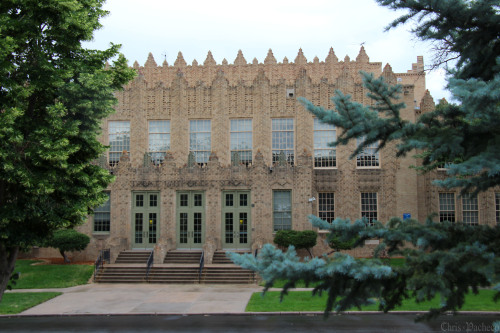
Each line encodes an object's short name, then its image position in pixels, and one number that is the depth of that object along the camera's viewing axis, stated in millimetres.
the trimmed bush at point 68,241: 27547
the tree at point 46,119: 11500
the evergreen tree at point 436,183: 4949
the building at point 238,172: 29328
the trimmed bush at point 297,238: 27234
